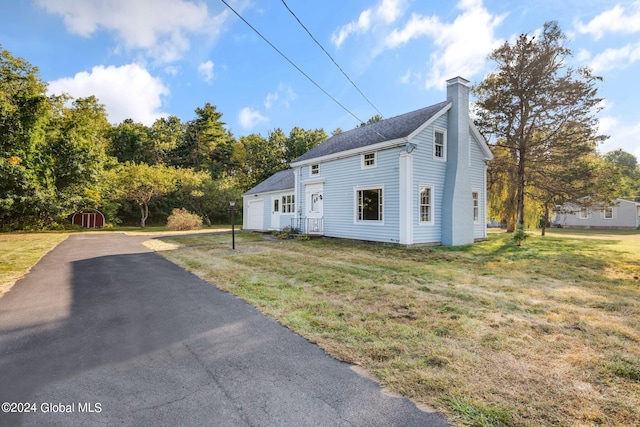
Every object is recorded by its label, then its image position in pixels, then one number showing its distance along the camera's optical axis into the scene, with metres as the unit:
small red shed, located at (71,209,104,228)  30.31
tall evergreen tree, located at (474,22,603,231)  16.11
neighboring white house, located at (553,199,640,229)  29.81
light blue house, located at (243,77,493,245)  11.91
